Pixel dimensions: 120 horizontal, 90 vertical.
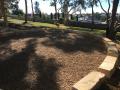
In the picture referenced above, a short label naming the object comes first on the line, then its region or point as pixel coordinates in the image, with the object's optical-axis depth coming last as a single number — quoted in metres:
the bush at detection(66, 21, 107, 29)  11.77
